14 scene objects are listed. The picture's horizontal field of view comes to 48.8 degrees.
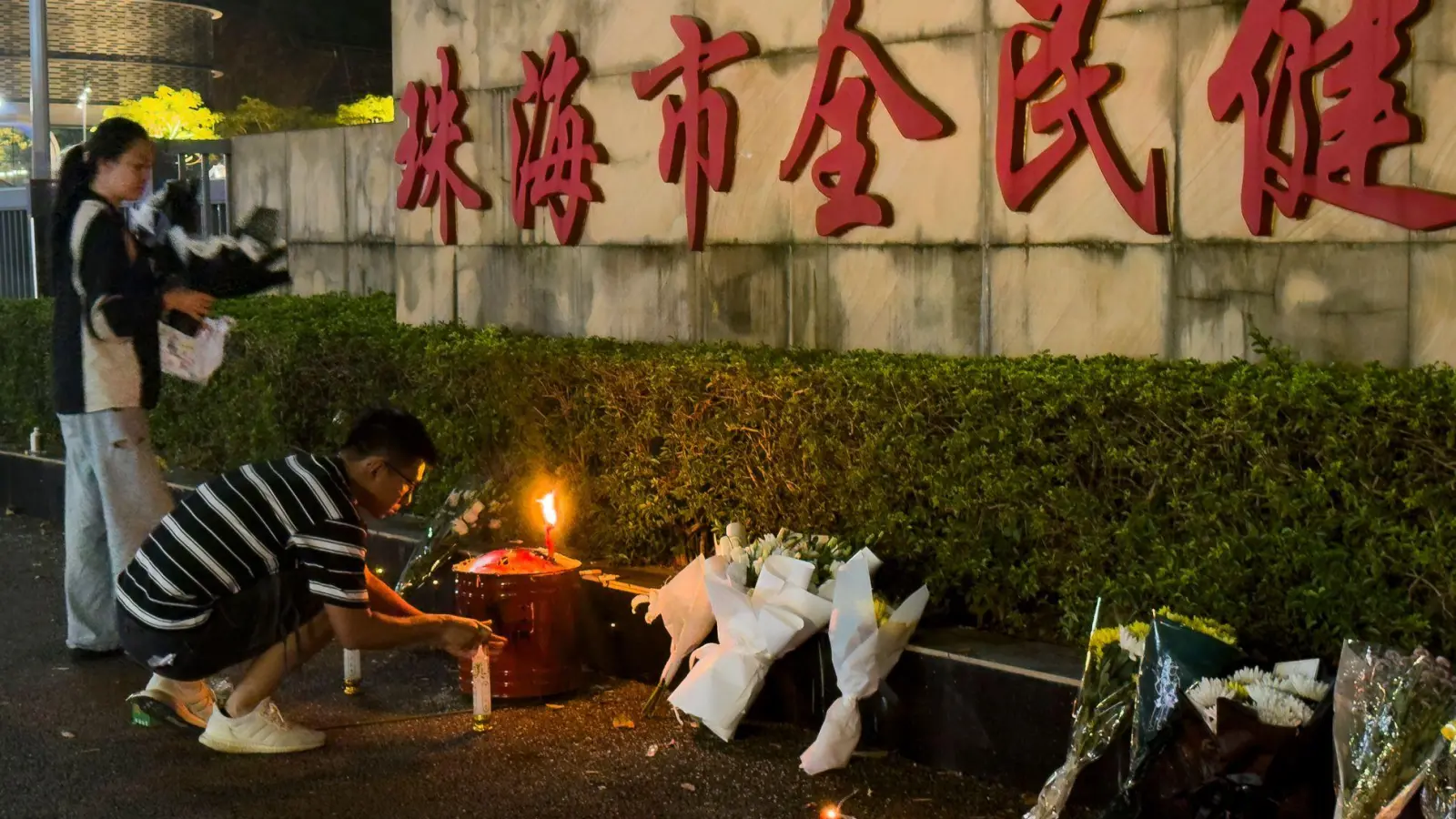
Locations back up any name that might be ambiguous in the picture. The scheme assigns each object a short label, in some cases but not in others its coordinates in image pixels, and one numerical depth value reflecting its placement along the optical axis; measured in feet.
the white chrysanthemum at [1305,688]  13.43
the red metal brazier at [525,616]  19.02
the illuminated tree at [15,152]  96.32
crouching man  16.49
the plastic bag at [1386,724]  12.04
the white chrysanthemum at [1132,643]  14.26
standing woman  20.75
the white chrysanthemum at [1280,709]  13.04
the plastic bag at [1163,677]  13.43
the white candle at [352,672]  20.01
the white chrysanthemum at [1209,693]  13.26
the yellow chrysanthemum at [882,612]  16.85
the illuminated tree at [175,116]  65.51
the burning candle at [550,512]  19.27
